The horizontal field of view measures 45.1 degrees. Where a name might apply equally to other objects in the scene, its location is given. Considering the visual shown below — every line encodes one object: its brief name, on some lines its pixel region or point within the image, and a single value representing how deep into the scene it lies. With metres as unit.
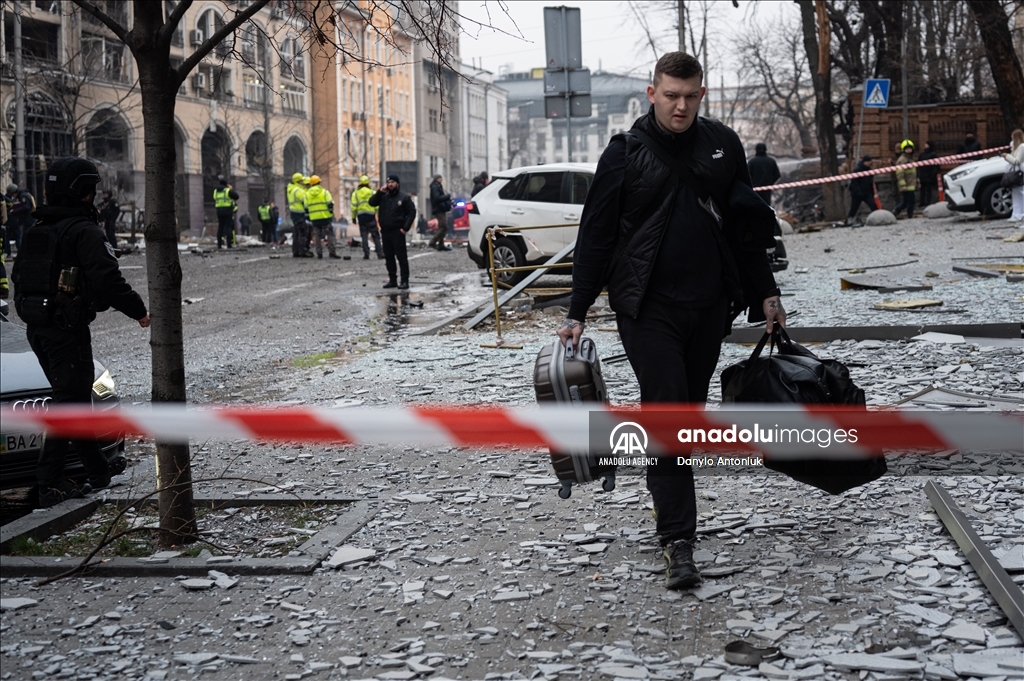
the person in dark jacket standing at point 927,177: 33.25
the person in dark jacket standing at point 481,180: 32.66
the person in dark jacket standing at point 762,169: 23.81
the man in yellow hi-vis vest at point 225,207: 37.66
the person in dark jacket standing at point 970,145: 31.39
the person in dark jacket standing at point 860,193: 29.91
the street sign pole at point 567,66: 20.20
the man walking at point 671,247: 4.71
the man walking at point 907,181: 29.89
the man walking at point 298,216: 29.56
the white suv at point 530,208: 18.62
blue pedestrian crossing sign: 29.00
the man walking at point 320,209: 28.52
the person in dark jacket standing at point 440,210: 34.22
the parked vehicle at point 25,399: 6.67
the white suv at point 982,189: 25.52
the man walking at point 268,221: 44.03
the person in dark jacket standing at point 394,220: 19.39
